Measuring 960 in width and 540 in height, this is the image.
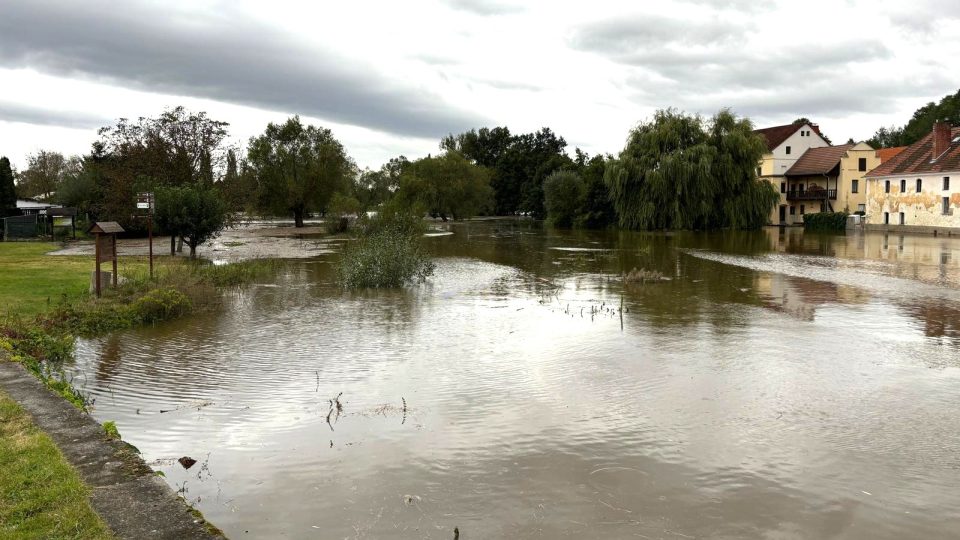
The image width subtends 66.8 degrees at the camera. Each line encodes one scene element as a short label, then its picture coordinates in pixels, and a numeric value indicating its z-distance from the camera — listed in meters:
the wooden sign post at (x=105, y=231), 16.73
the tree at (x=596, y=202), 67.94
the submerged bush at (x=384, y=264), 22.11
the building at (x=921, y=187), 52.59
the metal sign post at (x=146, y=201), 20.77
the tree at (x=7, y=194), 48.94
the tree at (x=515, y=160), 101.81
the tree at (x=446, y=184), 82.88
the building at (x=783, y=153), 76.06
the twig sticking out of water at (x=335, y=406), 9.34
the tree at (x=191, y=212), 30.12
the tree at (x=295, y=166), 64.12
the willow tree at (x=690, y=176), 55.09
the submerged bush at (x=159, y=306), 15.74
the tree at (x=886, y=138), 109.88
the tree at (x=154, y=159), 41.53
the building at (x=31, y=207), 56.94
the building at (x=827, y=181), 68.56
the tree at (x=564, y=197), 74.06
